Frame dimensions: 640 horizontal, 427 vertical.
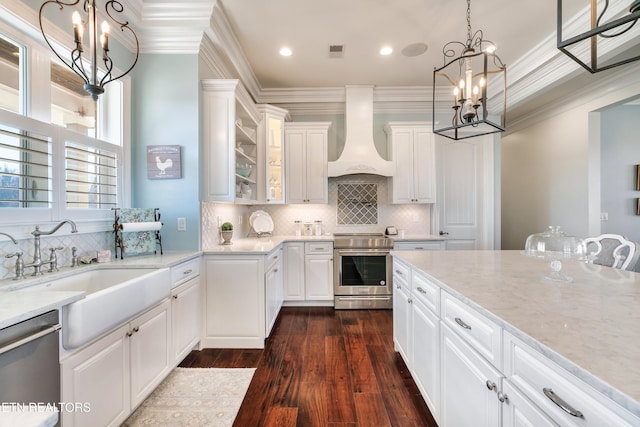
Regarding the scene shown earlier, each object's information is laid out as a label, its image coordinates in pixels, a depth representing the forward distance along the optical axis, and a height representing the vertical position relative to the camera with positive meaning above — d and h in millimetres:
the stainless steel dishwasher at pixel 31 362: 892 -529
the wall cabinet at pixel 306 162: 3900 +743
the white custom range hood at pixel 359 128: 3871 +1233
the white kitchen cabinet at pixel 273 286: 2639 -793
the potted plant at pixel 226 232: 2977 -202
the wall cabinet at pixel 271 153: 3666 +841
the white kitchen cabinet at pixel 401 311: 1993 -782
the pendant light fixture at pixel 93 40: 1186 +798
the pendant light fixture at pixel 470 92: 1659 +1484
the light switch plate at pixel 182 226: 2506 -116
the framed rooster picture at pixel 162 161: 2482 +489
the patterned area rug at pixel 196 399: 1673 -1272
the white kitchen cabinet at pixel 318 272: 3602 -785
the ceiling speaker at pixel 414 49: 2996 +1858
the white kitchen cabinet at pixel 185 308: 2064 -773
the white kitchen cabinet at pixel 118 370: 1222 -839
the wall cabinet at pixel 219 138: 2627 +746
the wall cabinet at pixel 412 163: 3896 +723
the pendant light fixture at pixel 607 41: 2328 +1651
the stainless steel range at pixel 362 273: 3561 -794
